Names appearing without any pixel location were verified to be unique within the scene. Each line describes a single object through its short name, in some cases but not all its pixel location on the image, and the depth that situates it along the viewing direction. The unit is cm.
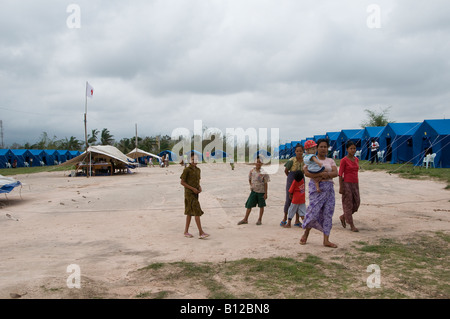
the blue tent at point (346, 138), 2617
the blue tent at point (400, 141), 2005
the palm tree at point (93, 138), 5537
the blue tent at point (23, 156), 4353
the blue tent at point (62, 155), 4952
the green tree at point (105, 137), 5572
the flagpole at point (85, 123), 2030
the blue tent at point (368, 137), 2344
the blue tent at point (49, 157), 4741
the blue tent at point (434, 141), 1645
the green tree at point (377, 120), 4097
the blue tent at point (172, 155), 5114
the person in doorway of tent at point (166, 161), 3541
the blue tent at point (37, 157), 4575
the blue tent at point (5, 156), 4178
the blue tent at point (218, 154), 5247
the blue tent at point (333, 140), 3069
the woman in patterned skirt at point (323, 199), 469
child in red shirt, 603
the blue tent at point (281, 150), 4889
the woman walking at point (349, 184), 590
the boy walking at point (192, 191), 558
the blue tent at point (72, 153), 5284
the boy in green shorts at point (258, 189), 643
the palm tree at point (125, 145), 5452
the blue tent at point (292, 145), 4290
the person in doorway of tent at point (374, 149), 2069
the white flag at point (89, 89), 2087
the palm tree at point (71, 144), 6704
